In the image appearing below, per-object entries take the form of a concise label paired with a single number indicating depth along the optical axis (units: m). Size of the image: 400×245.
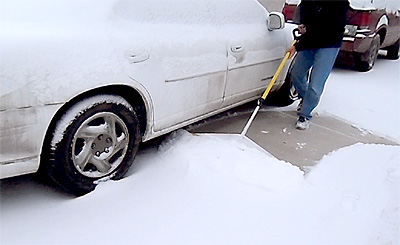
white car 2.25
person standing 4.11
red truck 6.77
